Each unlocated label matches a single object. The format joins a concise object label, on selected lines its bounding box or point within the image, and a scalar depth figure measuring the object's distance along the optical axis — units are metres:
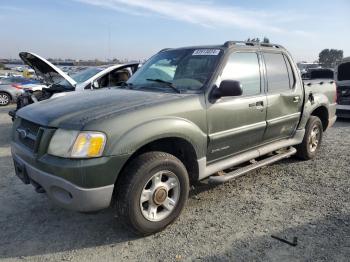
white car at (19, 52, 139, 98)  8.87
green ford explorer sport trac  3.12
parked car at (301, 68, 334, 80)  12.58
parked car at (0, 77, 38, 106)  16.02
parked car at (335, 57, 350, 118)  10.45
